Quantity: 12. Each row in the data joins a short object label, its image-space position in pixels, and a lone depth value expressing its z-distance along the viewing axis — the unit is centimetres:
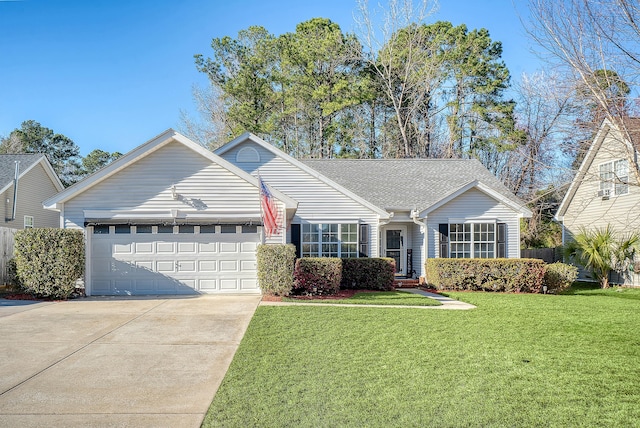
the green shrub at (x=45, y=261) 1240
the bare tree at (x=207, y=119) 3378
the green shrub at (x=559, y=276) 1580
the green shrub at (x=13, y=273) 1277
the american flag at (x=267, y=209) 1228
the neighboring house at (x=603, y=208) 1773
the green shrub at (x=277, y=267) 1252
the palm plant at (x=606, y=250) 1755
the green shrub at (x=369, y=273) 1541
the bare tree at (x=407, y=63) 3014
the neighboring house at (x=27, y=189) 2083
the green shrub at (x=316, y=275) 1303
